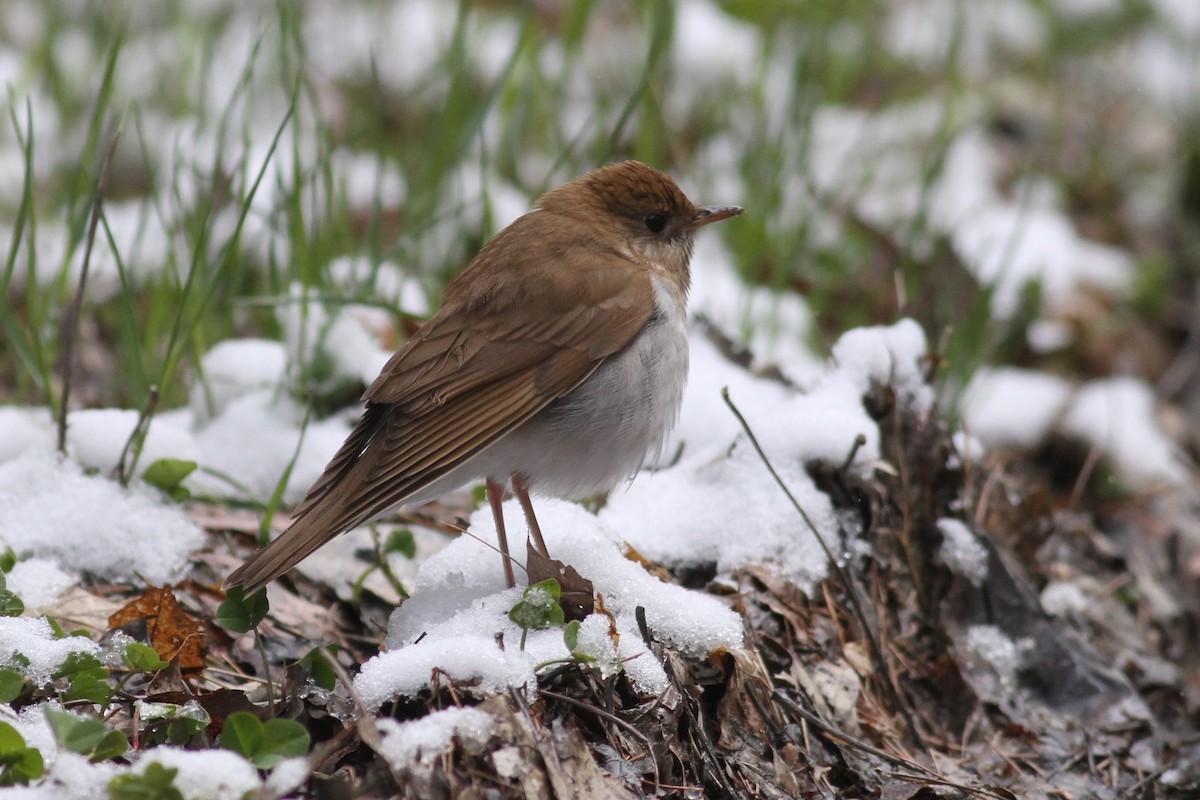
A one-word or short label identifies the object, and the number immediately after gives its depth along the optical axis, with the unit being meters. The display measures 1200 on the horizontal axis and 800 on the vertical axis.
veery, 6.30
